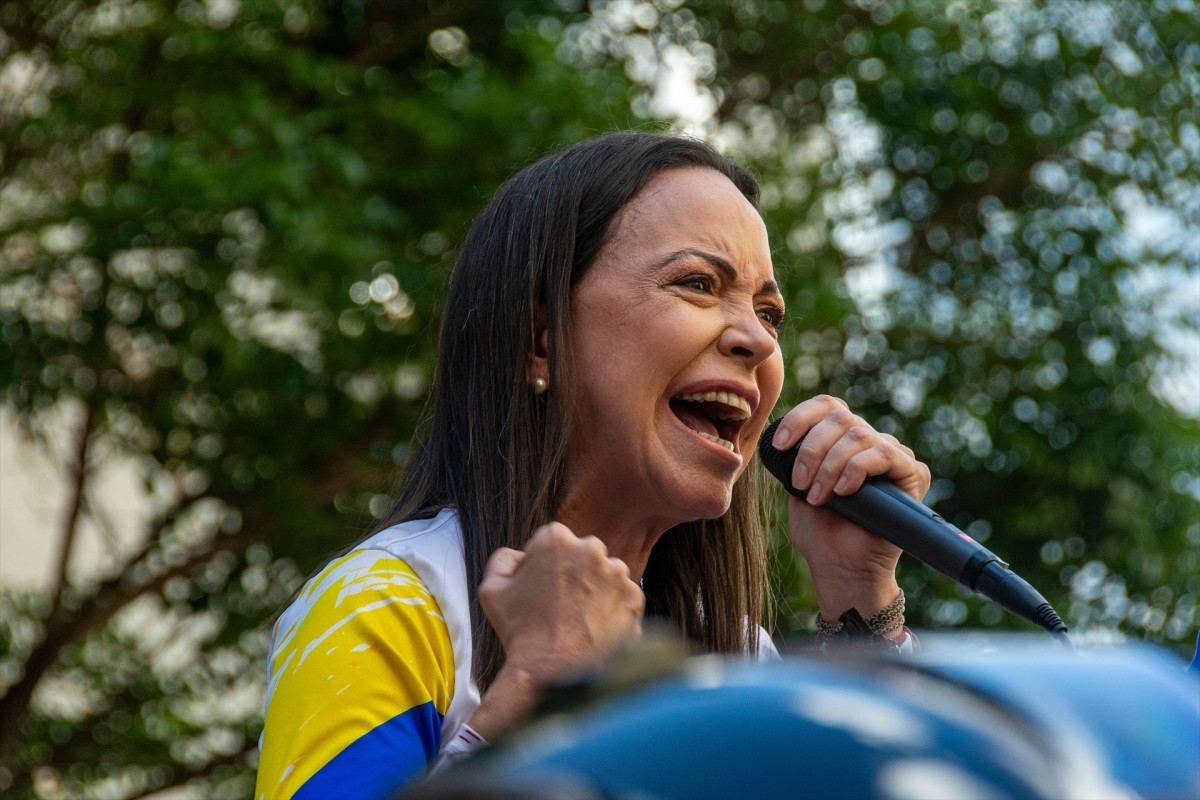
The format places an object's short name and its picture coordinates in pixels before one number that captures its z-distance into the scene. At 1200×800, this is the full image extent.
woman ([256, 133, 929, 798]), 2.78
